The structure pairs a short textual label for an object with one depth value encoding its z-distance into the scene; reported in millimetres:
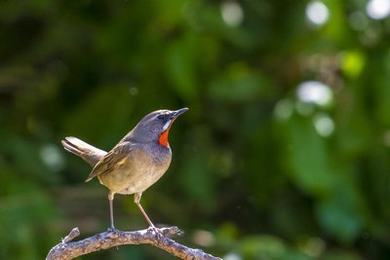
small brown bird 10406
